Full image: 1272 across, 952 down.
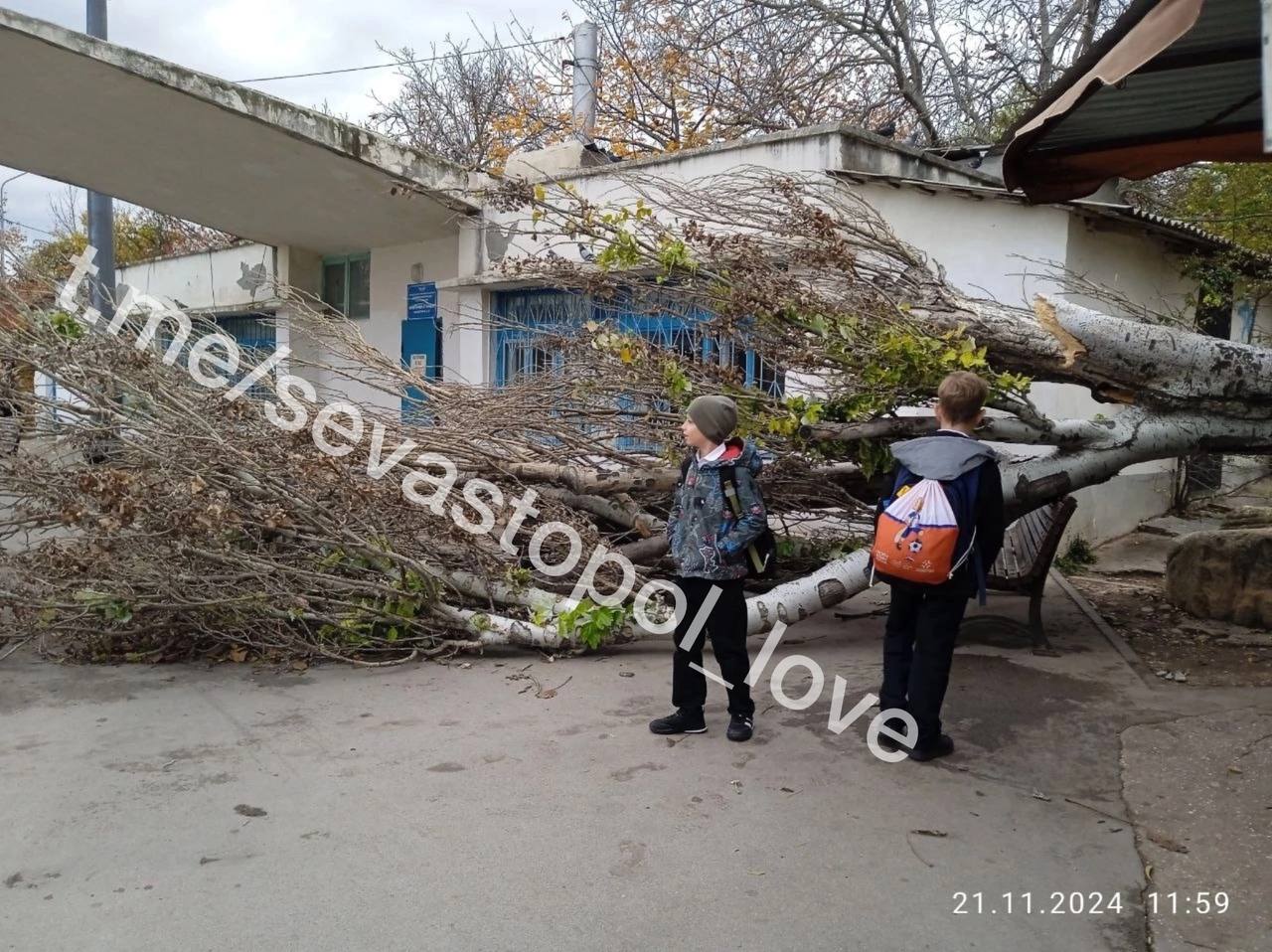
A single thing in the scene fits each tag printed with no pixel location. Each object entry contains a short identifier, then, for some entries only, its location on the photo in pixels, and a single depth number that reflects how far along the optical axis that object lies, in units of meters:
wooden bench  5.66
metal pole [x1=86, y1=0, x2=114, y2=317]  12.71
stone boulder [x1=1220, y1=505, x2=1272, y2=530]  8.77
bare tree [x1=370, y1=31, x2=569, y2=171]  21.56
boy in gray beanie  4.32
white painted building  8.45
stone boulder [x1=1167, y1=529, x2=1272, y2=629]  6.24
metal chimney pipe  17.67
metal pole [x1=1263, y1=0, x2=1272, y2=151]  2.15
